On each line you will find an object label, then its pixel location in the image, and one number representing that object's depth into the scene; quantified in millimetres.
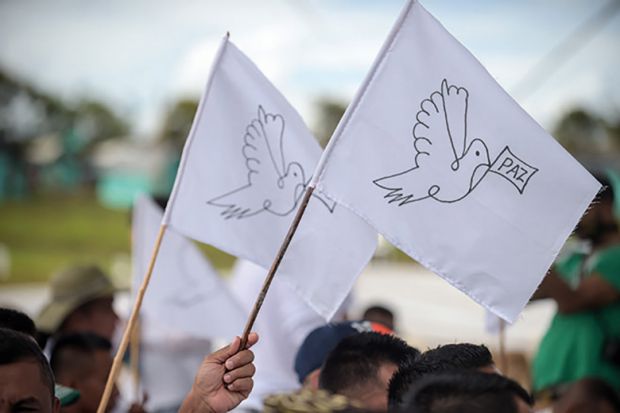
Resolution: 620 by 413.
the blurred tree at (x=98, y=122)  39375
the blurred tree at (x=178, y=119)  37406
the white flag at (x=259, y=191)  3072
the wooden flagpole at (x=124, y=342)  2650
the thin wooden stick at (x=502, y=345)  3698
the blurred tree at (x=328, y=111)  39031
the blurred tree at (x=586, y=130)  36250
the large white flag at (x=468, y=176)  2547
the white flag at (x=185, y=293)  4137
